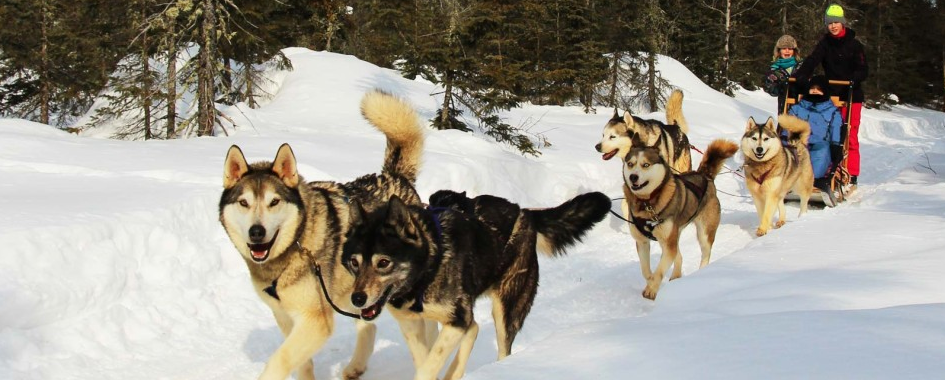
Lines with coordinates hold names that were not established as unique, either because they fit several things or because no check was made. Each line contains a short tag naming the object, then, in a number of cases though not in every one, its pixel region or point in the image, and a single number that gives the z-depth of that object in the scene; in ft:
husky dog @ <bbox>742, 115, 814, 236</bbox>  24.58
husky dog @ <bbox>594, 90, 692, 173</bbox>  29.12
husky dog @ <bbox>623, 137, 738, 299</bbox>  18.83
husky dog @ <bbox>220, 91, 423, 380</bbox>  11.19
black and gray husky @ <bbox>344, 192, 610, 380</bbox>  10.68
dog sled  27.55
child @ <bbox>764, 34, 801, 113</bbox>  31.50
